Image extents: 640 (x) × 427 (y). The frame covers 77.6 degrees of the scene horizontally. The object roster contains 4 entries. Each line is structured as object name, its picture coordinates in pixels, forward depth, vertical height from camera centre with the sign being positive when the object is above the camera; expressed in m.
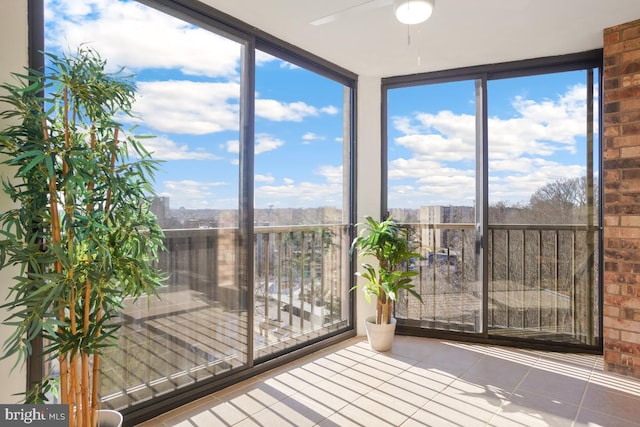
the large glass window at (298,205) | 3.09 +0.05
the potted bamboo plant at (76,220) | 1.47 -0.03
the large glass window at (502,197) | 3.38 +0.13
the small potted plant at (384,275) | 3.36 -0.55
